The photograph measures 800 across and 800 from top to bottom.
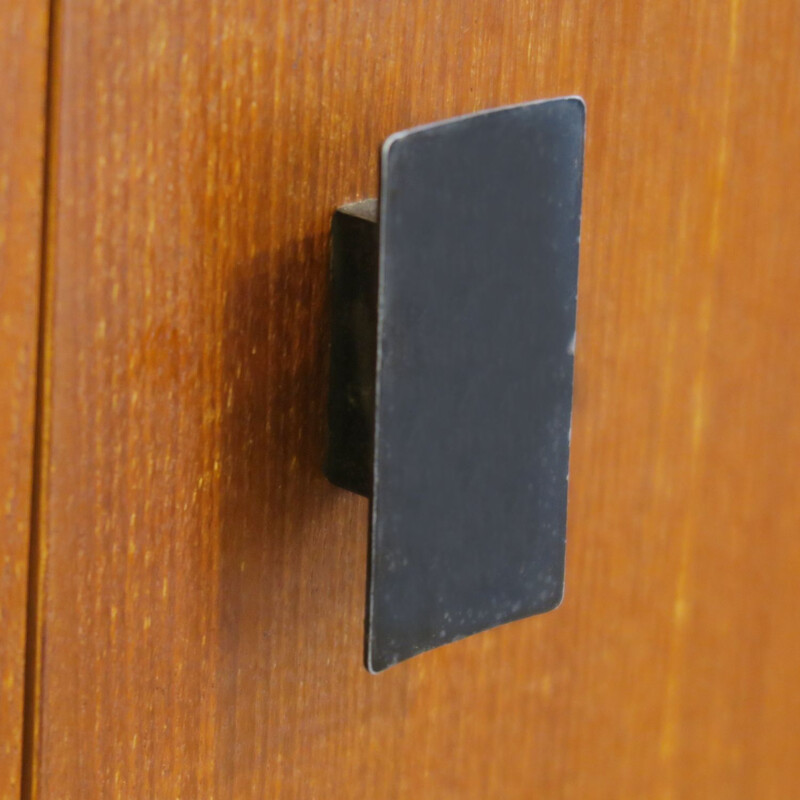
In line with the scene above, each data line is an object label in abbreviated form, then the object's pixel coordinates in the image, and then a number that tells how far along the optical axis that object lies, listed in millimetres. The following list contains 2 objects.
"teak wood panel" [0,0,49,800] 542
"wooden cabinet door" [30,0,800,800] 558
